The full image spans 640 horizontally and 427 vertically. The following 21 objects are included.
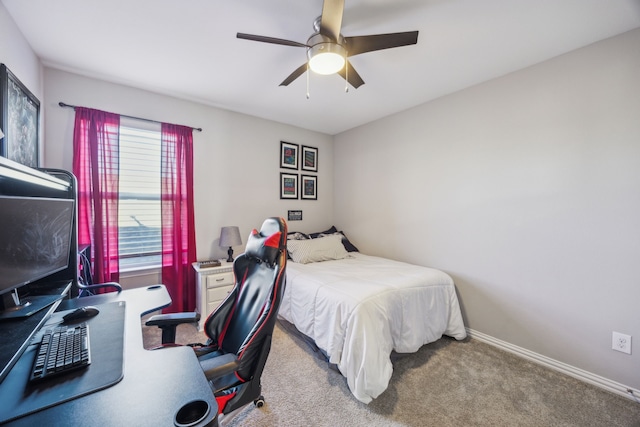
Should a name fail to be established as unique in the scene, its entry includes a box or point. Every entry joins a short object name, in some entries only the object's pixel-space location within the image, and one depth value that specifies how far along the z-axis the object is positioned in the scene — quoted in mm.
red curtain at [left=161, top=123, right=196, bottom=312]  2717
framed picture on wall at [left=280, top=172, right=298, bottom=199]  3653
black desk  676
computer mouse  1265
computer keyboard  843
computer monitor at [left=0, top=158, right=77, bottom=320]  985
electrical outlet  1772
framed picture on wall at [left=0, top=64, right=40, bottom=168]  1513
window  2547
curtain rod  2235
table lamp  2939
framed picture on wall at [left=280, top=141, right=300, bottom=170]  3632
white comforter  1720
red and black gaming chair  1122
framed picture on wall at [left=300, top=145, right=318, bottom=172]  3871
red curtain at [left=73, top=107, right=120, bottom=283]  2281
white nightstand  2646
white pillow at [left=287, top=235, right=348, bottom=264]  3061
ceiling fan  1458
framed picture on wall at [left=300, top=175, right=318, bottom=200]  3873
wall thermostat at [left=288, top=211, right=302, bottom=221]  3777
